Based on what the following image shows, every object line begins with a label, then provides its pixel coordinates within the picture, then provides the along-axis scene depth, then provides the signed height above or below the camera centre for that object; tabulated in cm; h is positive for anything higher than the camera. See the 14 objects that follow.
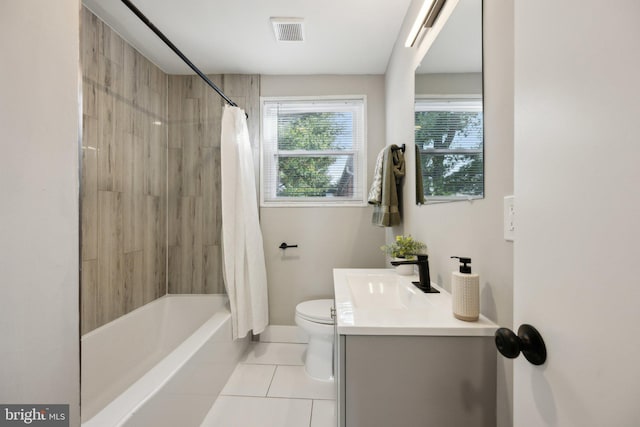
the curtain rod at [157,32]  123 +93
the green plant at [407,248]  148 -20
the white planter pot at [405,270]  154 -33
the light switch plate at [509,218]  75 -2
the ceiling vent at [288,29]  180 +127
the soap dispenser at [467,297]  82 -26
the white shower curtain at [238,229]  204 -13
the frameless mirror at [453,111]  95 +42
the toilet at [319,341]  186 -92
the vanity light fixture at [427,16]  121 +93
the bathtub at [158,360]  111 -87
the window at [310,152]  250 +56
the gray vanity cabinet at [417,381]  78 -49
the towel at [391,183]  180 +20
